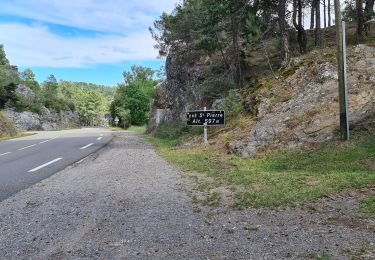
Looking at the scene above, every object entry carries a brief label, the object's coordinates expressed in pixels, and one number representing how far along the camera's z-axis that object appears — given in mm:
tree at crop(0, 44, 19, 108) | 56719
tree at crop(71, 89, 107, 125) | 119938
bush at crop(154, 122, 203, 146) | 19795
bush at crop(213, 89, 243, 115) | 16853
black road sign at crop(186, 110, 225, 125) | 16172
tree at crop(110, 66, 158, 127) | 84562
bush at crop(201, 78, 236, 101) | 21516
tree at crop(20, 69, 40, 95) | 74625
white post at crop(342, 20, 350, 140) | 9750
